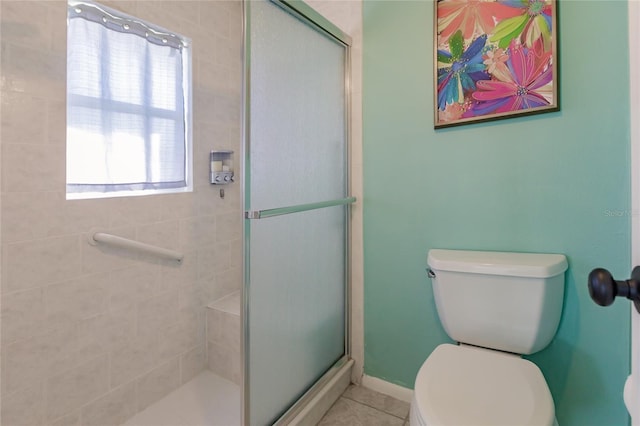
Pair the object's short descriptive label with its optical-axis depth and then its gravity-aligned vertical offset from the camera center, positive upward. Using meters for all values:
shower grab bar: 1.48 -0.14
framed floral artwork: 1.28 +0.61
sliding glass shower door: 1.18 +0.04
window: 1.46 +0.52
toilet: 0.91 -0.45
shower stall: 1.24 -0.16
